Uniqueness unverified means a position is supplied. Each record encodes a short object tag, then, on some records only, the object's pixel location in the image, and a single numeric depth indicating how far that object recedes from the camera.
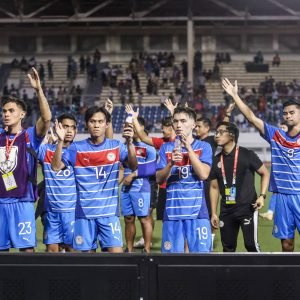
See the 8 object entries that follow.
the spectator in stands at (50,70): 40.00
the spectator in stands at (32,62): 40.66
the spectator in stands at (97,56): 40.91
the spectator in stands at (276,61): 40.59
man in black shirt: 7.63
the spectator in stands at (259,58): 40.59
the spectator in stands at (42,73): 39.16
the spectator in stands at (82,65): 40.38
